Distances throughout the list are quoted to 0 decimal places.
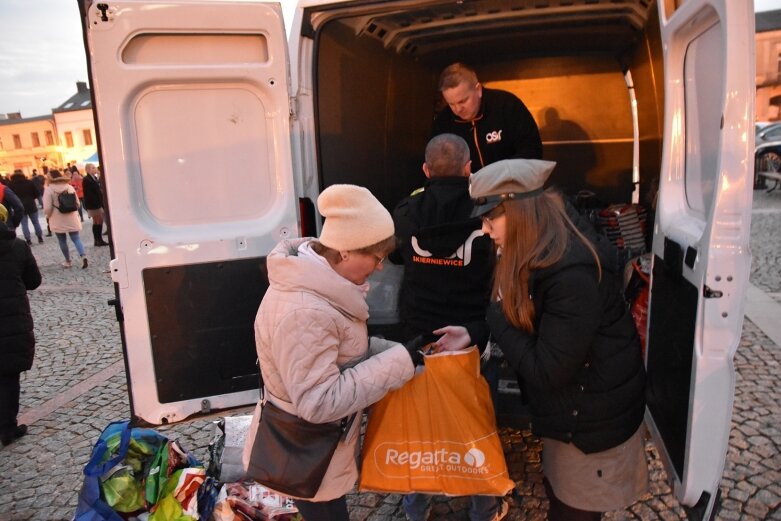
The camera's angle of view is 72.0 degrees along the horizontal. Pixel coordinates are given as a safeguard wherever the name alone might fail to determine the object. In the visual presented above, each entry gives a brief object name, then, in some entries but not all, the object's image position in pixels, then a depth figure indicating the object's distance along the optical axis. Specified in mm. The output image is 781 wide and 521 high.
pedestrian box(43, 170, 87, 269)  9281
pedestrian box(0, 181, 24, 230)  8791
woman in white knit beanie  1618
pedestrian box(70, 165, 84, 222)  16672
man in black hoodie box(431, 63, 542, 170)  3883
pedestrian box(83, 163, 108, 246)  10758
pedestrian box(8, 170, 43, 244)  12133
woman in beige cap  1646
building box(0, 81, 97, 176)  47562
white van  1663
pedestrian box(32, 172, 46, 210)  22580
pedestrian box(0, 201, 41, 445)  3615
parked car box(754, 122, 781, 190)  14125
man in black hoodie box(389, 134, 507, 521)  2473
